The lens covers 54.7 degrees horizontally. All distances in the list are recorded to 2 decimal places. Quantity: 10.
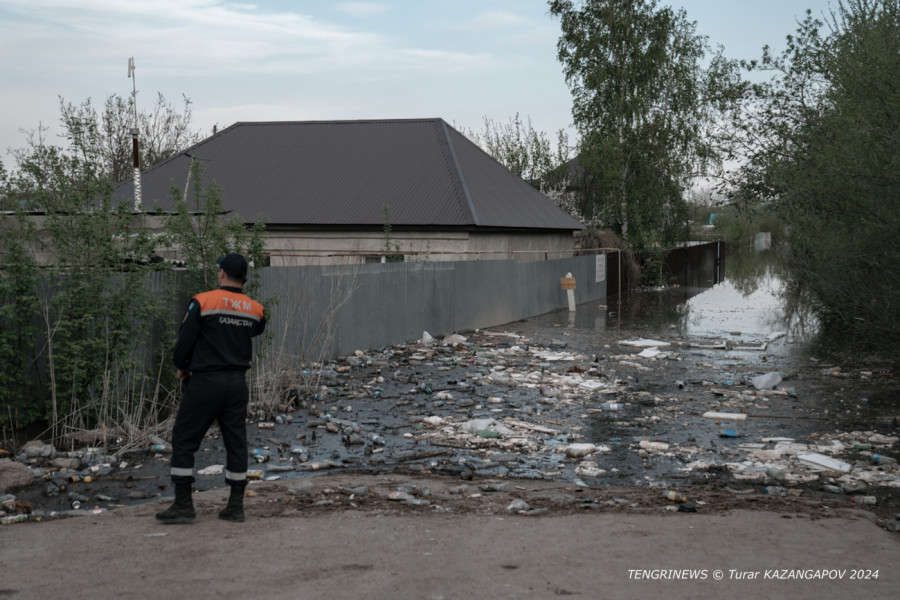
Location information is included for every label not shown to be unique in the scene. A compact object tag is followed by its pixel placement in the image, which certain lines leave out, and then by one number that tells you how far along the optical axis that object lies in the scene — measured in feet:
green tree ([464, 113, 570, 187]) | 146.82
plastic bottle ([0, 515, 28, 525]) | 20.22
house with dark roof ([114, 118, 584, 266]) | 88.33
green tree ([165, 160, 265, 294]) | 33.12
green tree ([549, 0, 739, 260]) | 122.42
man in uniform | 19.76
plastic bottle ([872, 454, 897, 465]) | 26.40
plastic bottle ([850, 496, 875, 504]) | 22.31
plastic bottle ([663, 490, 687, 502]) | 21.76
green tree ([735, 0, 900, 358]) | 36.78
